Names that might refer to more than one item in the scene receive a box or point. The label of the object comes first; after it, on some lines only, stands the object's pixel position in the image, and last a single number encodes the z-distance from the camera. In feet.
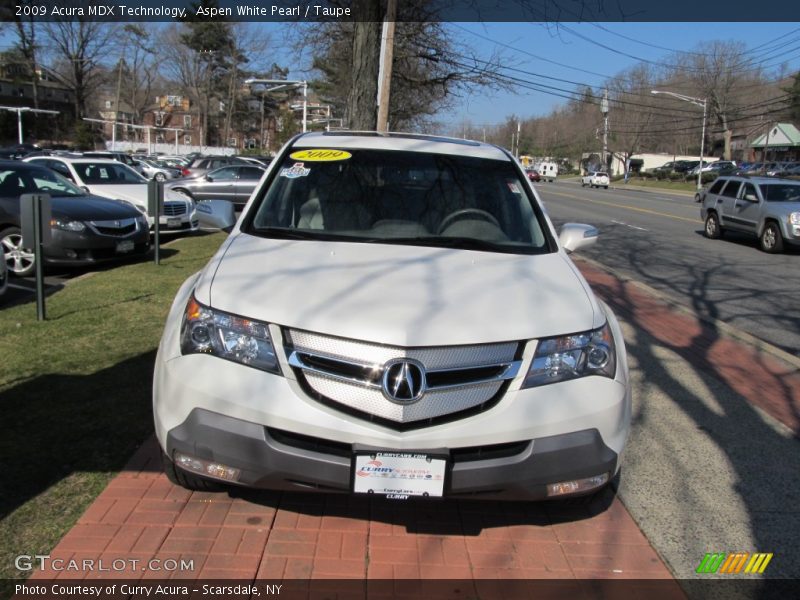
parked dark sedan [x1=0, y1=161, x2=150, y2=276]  30.17
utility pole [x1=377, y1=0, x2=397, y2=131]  46.16
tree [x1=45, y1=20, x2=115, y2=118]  209.25
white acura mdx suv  8.82
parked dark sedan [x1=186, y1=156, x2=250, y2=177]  72.91
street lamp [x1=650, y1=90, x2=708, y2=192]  166.34
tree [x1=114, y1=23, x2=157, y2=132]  229.66
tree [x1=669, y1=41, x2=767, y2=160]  243.19
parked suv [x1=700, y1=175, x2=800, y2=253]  48.47
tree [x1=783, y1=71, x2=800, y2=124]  234.79
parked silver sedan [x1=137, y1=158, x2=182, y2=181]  91.47
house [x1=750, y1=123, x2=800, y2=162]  246.27
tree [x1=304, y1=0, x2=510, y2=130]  46.32
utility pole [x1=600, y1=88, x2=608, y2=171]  241.59
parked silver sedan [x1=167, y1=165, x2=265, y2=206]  66.69
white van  251.19
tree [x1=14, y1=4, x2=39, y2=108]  203.10
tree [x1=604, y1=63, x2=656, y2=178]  265.75
